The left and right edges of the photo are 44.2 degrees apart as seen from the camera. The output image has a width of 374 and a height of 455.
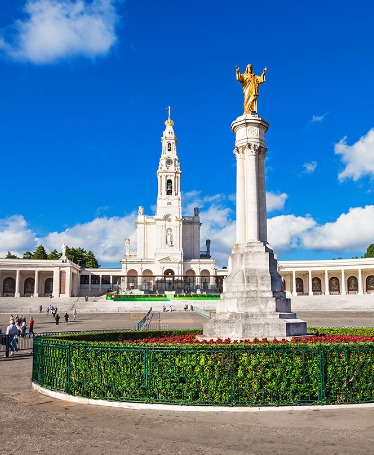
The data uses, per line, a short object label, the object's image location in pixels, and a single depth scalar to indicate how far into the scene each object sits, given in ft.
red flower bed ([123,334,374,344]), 39.70
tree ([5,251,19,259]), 357.51
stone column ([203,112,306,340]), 51.21
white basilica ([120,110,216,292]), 288.92
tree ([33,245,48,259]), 354.33
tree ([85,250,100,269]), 370.63
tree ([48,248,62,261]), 357.65
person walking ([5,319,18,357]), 63.77
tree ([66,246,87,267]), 356.18
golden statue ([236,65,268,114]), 61.52
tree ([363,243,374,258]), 348.88
